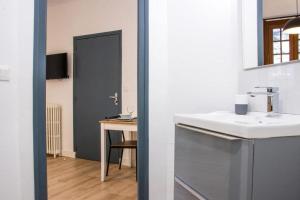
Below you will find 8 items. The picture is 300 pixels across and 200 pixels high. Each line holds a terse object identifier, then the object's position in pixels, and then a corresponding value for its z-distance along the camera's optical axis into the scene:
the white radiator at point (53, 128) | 4.32
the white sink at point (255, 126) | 0.89
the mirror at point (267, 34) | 1.37
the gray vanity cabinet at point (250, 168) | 0.89
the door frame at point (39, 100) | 1.66
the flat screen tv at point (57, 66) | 4.22
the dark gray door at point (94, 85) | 3.86
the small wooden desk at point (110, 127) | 2.95
